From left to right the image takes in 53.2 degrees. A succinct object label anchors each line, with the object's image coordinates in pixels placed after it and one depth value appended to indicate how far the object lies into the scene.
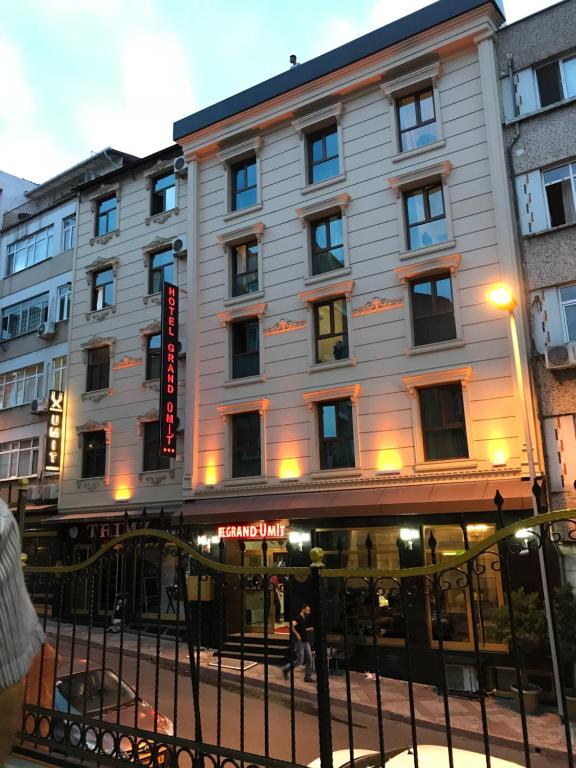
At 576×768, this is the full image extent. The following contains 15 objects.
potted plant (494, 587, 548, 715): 10.99
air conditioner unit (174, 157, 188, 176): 21.12
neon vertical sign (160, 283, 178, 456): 18.62
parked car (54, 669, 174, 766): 7.42
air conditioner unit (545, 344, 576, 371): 13.05
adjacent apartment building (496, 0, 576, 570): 13.36
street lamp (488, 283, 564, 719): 10.90
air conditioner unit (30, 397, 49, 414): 23.41
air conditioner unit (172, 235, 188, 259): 20.55
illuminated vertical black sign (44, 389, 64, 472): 22.30
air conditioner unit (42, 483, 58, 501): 22.73
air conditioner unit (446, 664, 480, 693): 12.70
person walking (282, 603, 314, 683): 11.96
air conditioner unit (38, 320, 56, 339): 24.42
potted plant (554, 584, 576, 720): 10.18
